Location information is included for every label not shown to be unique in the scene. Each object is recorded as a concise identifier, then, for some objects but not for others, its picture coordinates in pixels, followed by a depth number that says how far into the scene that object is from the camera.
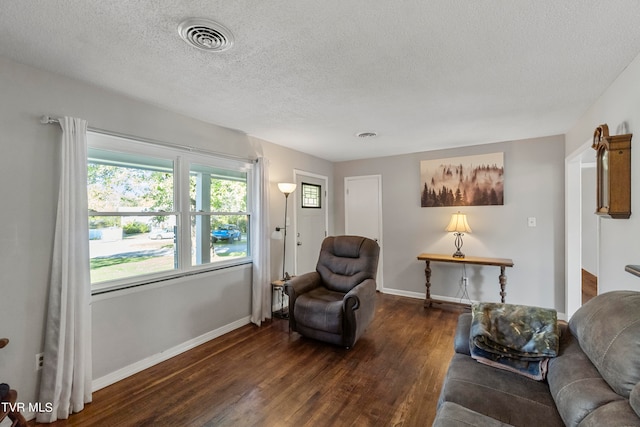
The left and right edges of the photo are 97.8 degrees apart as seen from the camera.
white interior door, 4.75
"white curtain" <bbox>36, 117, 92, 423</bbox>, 1.85
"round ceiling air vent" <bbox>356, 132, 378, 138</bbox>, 3.35
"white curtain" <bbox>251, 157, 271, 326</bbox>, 3.39
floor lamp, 3.65
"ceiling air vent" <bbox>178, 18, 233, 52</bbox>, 1.41
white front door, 4.30
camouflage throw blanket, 1.50
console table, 3.51
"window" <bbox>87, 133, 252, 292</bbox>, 2.24
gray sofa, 1.04
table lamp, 3.82
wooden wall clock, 1.79
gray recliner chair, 2.71
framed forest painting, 3.81
